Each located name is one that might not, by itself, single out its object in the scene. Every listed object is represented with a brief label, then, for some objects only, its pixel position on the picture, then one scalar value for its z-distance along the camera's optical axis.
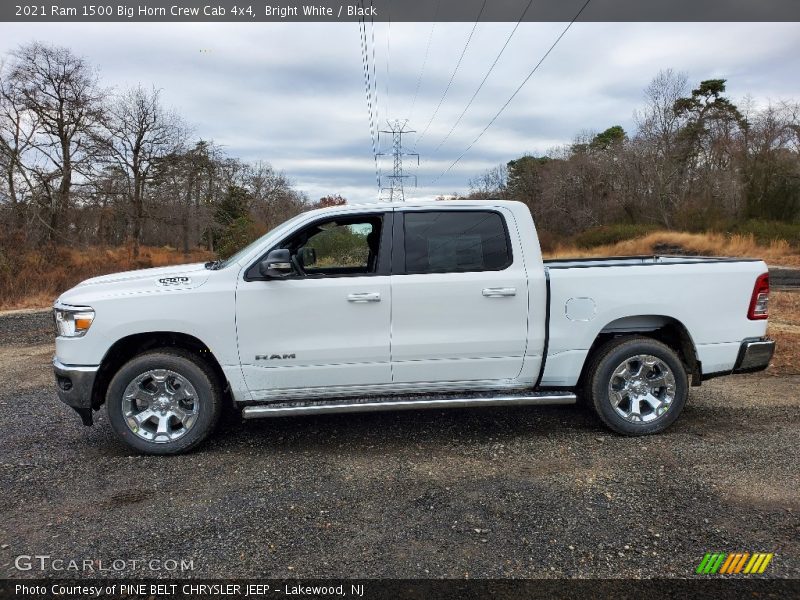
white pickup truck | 4.19
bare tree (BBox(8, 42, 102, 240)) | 25.45
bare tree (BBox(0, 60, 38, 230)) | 24.00
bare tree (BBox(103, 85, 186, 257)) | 33.25
